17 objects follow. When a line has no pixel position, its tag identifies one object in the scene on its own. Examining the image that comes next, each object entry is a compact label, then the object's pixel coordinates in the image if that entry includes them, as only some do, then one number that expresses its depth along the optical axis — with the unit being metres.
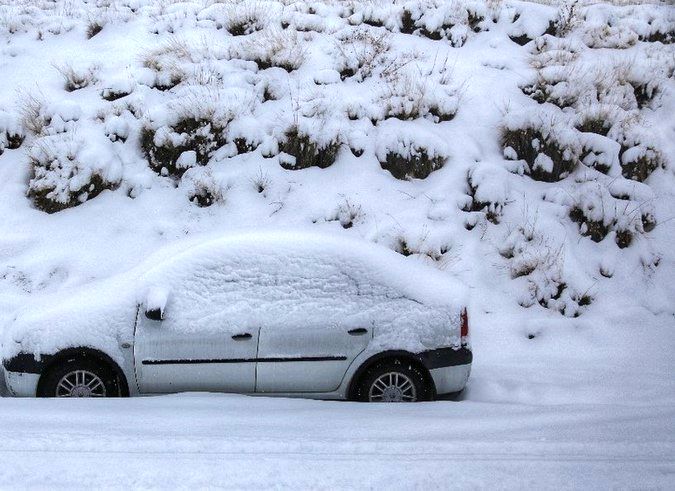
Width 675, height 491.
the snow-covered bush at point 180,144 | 8.65
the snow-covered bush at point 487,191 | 8.00
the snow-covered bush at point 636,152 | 8.41
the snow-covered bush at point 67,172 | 8.16
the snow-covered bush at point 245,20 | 11.27
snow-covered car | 4.69
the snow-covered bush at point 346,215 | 7.94
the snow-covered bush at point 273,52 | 10.16
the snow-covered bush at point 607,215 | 7.74
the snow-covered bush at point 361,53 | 10.13
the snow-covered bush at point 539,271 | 7.03
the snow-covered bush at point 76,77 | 9.77
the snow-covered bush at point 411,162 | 8.55
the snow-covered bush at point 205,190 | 8.28
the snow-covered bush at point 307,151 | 8.67
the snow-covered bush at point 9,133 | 8.84
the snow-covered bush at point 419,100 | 9.20
